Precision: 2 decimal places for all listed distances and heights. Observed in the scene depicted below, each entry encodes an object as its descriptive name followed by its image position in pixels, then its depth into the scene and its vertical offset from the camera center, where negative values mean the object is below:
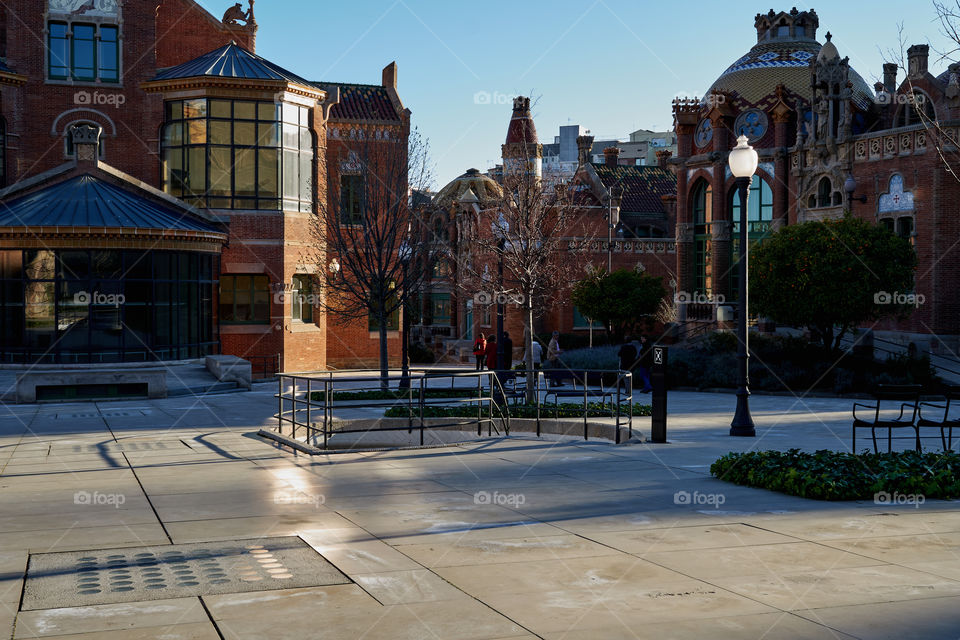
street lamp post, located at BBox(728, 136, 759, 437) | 16.25 +0.77
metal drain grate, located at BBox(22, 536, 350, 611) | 6.82 -1.95
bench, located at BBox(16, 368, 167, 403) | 22.95 -1.50
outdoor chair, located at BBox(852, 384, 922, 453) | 13.01 -1.02
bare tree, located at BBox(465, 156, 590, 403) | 22.23 +2.14
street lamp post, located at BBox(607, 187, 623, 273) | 53.78 +6.41
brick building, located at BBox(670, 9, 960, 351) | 33.59 +6.75
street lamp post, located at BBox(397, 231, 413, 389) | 26.19 +1.06
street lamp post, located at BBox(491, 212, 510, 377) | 23.52 +0.72
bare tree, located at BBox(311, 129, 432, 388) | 26.50 +2.62
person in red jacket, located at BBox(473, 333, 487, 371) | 32.88 -0.96
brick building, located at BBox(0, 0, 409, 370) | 30.84 +6.03
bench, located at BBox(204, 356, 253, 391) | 28.19 -1.53
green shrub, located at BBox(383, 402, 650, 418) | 18.28 -1.76
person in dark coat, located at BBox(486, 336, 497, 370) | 26.64 -0.87
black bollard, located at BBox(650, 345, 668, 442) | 15.40 -1.30
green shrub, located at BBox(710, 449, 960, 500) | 10.48 -1.71
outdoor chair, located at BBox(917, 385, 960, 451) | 13.41 -1.39
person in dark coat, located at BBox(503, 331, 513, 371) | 26.47 -0.82
